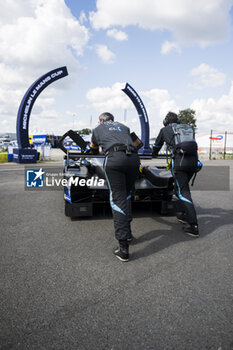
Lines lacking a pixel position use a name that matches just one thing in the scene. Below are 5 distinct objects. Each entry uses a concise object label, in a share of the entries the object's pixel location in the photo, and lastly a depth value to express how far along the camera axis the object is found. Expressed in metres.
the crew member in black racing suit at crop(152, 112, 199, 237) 3.52
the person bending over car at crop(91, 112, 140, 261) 2.78
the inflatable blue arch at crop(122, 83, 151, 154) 21.38
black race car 3.96
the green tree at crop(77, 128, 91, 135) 103.72
